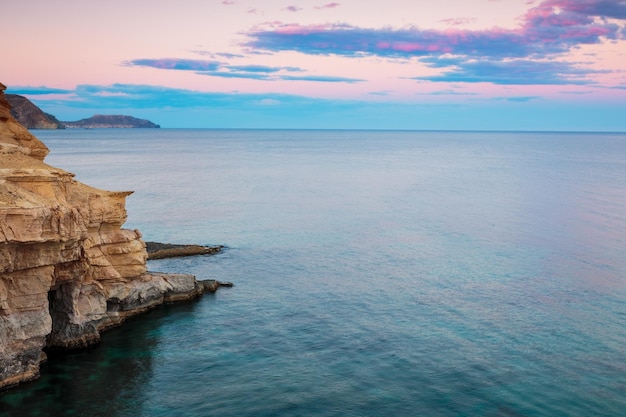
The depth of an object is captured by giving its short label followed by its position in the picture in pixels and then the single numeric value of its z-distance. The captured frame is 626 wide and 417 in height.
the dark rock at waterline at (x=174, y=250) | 80.44
